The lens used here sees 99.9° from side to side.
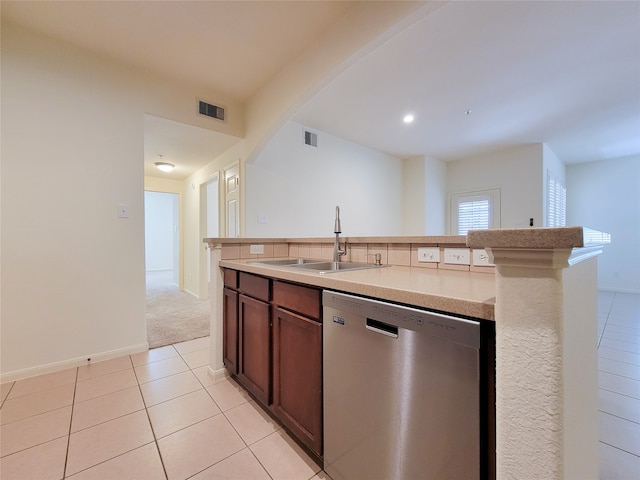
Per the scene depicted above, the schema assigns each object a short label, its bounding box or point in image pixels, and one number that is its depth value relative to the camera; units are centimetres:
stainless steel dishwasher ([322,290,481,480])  73
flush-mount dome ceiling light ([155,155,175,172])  411
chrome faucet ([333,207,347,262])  193
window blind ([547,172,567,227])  475
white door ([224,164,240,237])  351
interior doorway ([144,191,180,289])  827
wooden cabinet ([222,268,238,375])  188
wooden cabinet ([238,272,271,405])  154
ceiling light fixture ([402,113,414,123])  362
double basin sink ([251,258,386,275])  185
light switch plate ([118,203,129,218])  253
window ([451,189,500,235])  508
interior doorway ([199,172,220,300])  451
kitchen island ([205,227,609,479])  53
